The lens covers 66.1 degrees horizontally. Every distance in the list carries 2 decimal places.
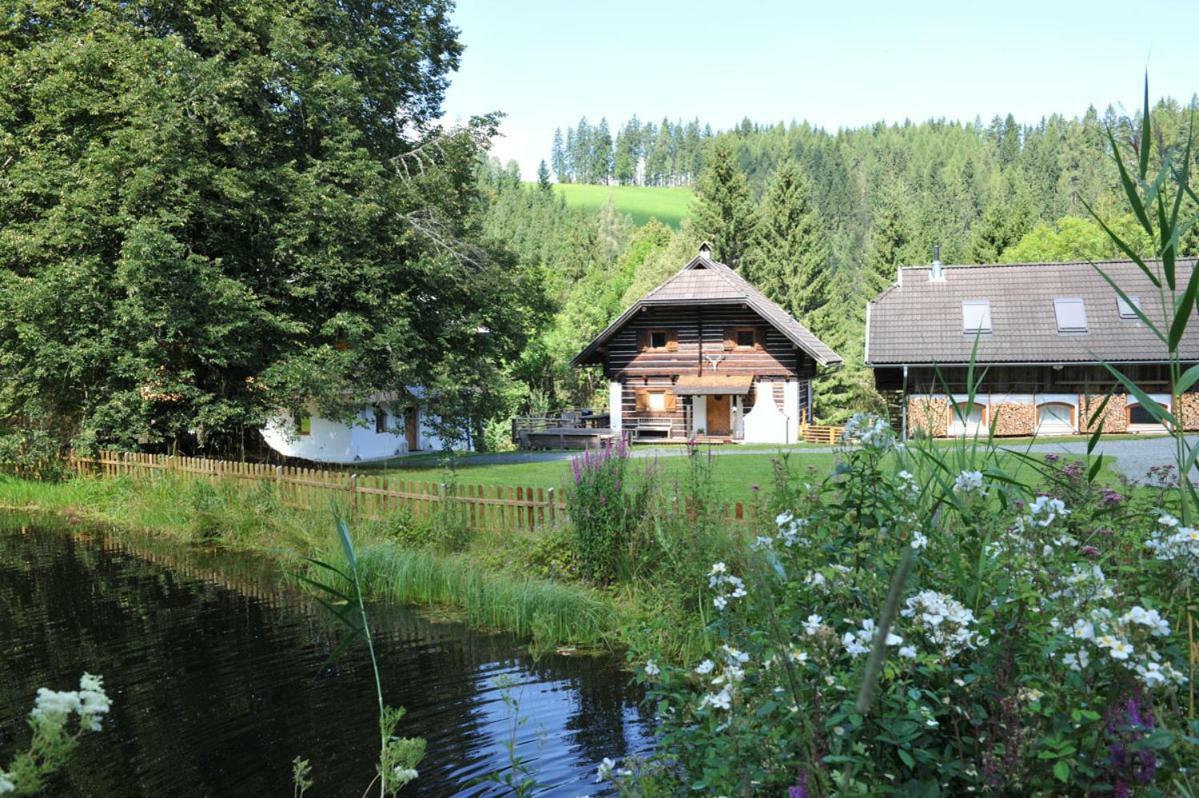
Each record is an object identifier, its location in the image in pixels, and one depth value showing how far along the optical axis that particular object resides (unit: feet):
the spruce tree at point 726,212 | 184.55
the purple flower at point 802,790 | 8.79
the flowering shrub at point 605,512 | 32.09
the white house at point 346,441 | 97.35
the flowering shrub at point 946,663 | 8.62
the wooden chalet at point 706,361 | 116.26
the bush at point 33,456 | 65.46
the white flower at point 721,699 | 9.57
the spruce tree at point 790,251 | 178.09
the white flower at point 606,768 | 11.43
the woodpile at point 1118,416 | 102.47
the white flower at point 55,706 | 6.72
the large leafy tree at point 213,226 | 58.70
